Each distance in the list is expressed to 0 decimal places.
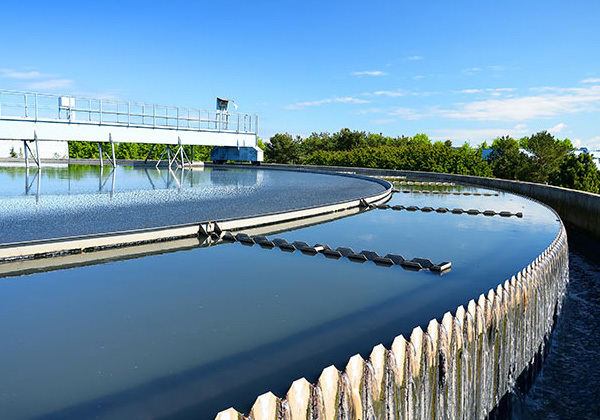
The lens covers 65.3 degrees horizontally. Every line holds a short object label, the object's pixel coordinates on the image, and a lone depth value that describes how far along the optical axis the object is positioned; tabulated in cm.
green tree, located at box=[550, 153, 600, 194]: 3184
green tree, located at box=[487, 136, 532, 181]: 4884
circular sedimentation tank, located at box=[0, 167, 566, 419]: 509
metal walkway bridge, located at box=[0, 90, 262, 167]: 3325
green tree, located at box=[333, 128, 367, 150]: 7288
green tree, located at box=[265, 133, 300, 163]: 6612
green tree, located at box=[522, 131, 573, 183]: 4956
